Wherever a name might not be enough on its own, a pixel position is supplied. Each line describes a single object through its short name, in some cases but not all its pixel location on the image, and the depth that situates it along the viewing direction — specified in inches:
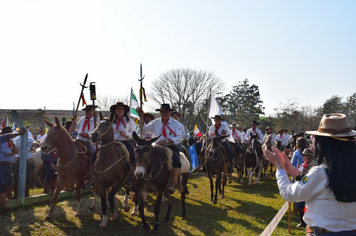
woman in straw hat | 101.1
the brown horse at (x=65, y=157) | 306.0
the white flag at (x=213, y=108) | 570.6
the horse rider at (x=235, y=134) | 665.0
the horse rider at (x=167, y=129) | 312.0
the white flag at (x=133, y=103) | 521.7
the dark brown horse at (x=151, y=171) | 257.8
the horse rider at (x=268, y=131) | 682.3
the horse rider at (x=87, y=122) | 363.5
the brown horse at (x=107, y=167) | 291.6
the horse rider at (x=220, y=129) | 456.1
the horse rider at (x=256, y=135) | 590.0
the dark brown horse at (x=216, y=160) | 410.3
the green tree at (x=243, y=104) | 2411.4
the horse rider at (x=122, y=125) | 327.9
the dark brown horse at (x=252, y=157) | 574.9
